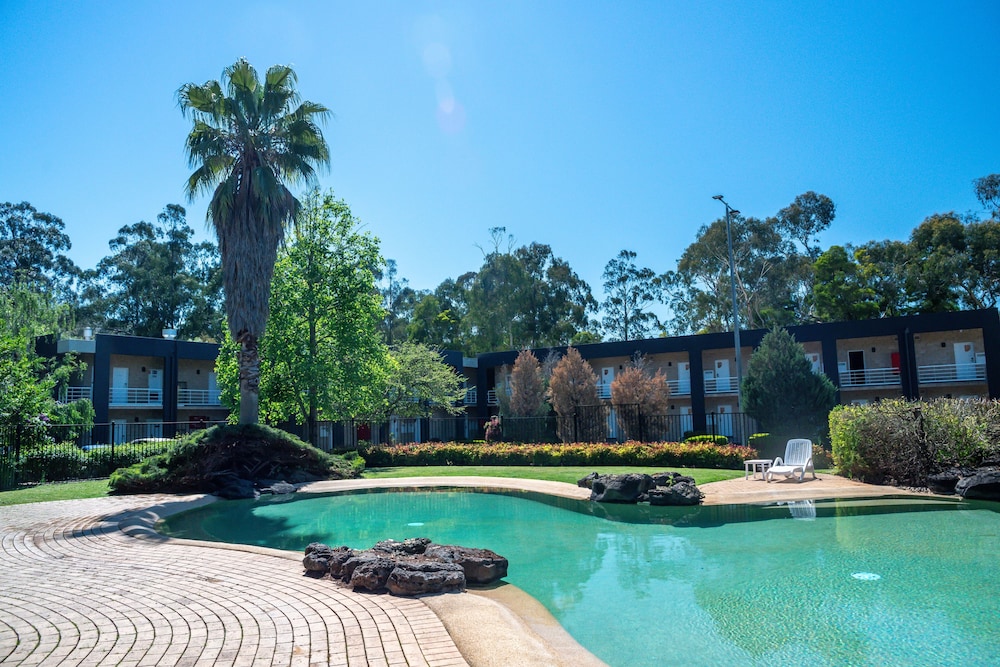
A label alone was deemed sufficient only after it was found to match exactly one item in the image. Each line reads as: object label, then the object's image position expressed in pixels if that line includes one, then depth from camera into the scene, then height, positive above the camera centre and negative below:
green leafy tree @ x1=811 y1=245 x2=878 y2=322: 40.62 +6.10
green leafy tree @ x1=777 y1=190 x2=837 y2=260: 47.50 +12.65
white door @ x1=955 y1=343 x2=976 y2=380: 28.98 +1.03
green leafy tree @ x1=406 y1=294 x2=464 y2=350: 52.59 +6.07
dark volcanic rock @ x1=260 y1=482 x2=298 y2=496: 17.42 -2.27
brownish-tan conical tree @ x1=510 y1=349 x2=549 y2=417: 31.16 +0.38
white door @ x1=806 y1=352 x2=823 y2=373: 31.64 +1.37
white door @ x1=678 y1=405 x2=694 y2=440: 33.91 -1.61
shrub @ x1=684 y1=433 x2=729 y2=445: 23.34 -1.72
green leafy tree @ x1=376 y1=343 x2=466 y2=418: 29.64 +0.65
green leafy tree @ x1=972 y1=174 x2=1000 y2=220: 41.12 +12.26
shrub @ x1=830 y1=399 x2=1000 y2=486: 14.20 -1.20
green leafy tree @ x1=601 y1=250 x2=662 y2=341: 55.53 +8.41
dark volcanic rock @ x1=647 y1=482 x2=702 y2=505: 14.03 -2.22
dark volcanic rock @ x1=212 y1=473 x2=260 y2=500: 16.33 -2.09
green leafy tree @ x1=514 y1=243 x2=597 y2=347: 51.66 +7.59
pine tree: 20.91 -0.14
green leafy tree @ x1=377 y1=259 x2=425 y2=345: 60.06 +9.56
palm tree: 19.11 +6.79
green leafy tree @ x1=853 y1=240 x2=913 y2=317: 40.31 +6.92
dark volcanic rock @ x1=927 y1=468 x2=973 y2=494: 13.63 -2.00
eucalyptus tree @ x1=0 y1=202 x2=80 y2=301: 48.56 +12.50
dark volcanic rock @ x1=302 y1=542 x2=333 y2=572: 7.06 -1.71
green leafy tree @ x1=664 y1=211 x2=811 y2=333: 47.16 +8.89
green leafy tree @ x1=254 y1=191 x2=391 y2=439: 23.98 +2.98
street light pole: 23.54 +2.74
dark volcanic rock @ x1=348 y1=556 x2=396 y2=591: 6.35 -1.69
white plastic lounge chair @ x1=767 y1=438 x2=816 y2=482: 15.90 -1.85
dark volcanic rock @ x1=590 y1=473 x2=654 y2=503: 14.62 -2.12
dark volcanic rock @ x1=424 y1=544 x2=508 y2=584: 7.43 -1.89
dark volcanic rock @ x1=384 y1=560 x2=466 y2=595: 6.23 -1.75
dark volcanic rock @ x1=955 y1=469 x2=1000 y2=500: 13.05 -2.06
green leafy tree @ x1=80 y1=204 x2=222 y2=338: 49.56 +9.24
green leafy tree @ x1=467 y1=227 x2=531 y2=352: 51.06 +7.83
